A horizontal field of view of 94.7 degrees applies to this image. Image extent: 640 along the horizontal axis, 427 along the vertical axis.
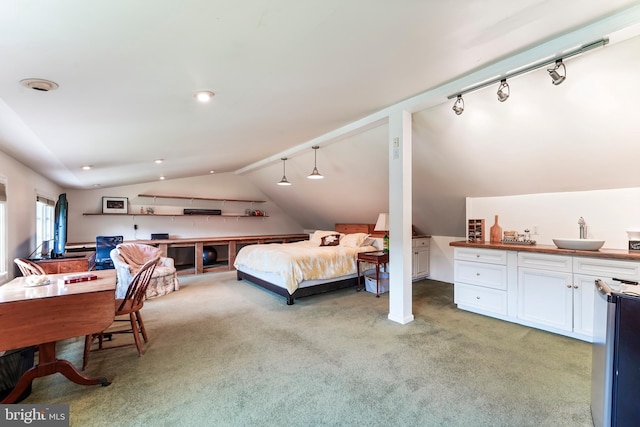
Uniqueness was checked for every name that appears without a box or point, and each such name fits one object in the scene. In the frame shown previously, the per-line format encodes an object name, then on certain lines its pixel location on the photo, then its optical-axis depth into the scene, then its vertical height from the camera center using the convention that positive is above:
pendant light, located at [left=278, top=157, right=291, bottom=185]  5.18 +0.98
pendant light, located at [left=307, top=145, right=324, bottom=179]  4.55 +1.02
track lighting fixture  1.98 +1.12
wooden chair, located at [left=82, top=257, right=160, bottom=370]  2.66 -0.82
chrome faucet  3.39 -0.16
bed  4.26 -0.77
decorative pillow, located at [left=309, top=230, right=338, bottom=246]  5.99 -0.45
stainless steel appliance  1.41 -0.72
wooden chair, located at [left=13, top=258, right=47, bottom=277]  2.66 -0.49
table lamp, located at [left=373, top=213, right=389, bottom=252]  5.43 -0.16
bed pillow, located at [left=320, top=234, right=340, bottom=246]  5.77 -0.49
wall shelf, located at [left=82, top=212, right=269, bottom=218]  6.19 +0.02
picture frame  6.37 +0.24
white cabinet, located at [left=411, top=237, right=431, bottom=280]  5.36 -0.79
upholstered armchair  4.28 -0.82
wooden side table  4.59 -0.70
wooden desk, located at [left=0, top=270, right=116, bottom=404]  1.80 -0.67
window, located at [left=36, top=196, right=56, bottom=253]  4.29 -0.05
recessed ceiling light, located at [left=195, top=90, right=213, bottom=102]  2.09 +0.88
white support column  3.29 +0.04
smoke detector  1.57 +0.72
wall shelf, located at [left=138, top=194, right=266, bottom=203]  6.81 +0.44
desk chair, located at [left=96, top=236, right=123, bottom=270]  5.02 -0.63
